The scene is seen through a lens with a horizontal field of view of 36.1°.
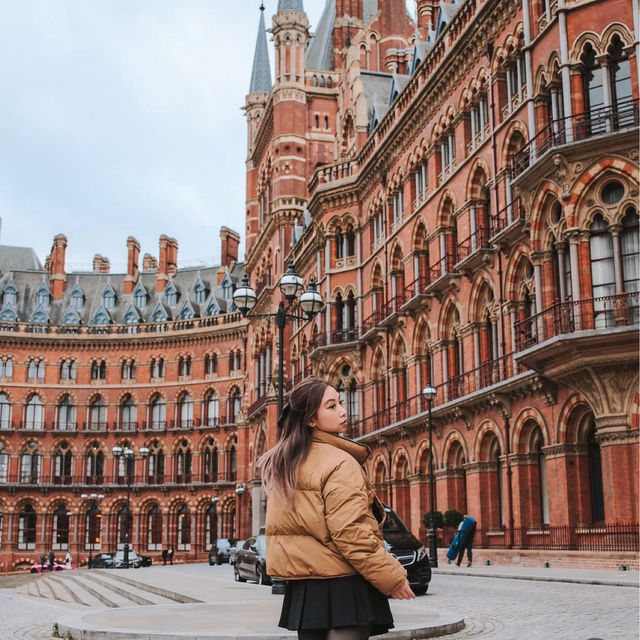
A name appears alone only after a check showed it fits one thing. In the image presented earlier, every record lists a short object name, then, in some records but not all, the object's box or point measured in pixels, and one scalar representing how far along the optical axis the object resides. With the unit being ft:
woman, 15.96
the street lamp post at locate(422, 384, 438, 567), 98.84
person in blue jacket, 90.17
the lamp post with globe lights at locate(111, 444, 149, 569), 158.93
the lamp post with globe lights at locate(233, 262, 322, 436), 68.49
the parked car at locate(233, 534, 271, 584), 79.30
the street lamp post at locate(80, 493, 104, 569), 244.42
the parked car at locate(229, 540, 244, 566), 154.10
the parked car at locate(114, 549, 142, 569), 172.81
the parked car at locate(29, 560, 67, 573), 206.59
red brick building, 84.38
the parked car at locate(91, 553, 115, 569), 175.11
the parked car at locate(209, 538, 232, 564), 175.42
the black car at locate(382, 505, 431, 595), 58.80
